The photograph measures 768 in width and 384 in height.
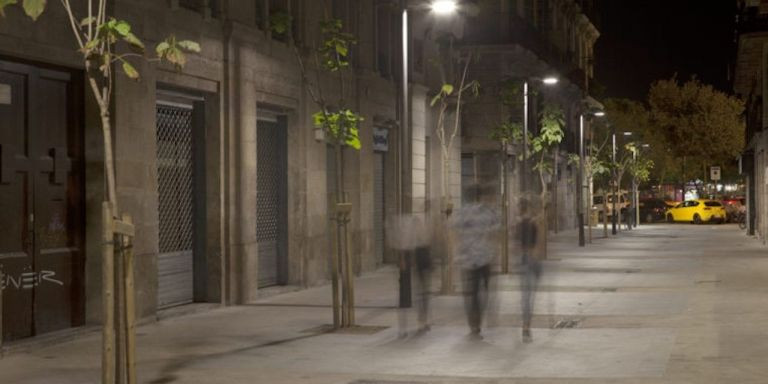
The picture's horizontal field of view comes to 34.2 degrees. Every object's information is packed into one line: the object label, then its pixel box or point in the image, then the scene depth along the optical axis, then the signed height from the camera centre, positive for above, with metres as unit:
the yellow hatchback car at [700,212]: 72.81 -0.16
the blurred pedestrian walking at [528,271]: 14.98 -0.73
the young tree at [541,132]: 30.49 +2.38
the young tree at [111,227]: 9.37 -0.07
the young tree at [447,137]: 21.61 +1.92
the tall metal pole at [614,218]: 52.80 -0.33
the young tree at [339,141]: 15.81 +1.03
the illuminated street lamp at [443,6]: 19.44 +3.24
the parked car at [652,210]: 79.69 -0.01
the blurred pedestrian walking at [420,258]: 15.79 -0.58
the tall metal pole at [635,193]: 64.87 +0.94
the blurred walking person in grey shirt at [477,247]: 14.66 -0.41
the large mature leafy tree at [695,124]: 95.06 +6.56
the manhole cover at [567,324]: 16.33 -1.50
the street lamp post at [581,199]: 41.38 +0.44
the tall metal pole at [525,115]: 32.06 +2.47
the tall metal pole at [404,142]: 18.53 +1.08
